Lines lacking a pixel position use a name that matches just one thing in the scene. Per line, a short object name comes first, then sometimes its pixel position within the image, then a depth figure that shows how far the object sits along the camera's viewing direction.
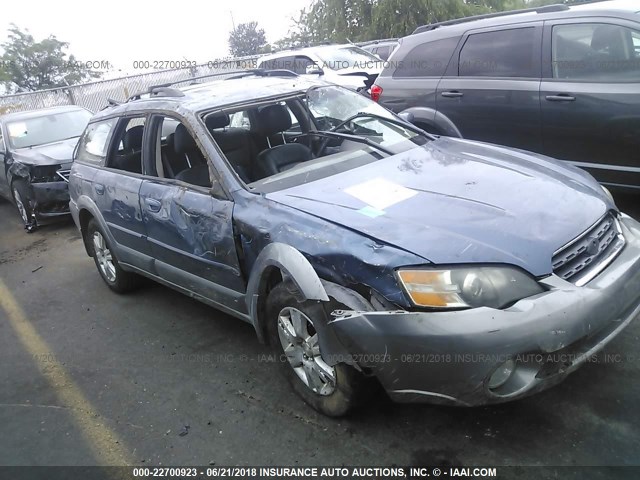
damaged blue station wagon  2.24
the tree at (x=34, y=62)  29.48
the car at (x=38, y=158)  7.28
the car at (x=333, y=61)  9.91
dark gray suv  4.36
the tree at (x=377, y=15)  22.38
